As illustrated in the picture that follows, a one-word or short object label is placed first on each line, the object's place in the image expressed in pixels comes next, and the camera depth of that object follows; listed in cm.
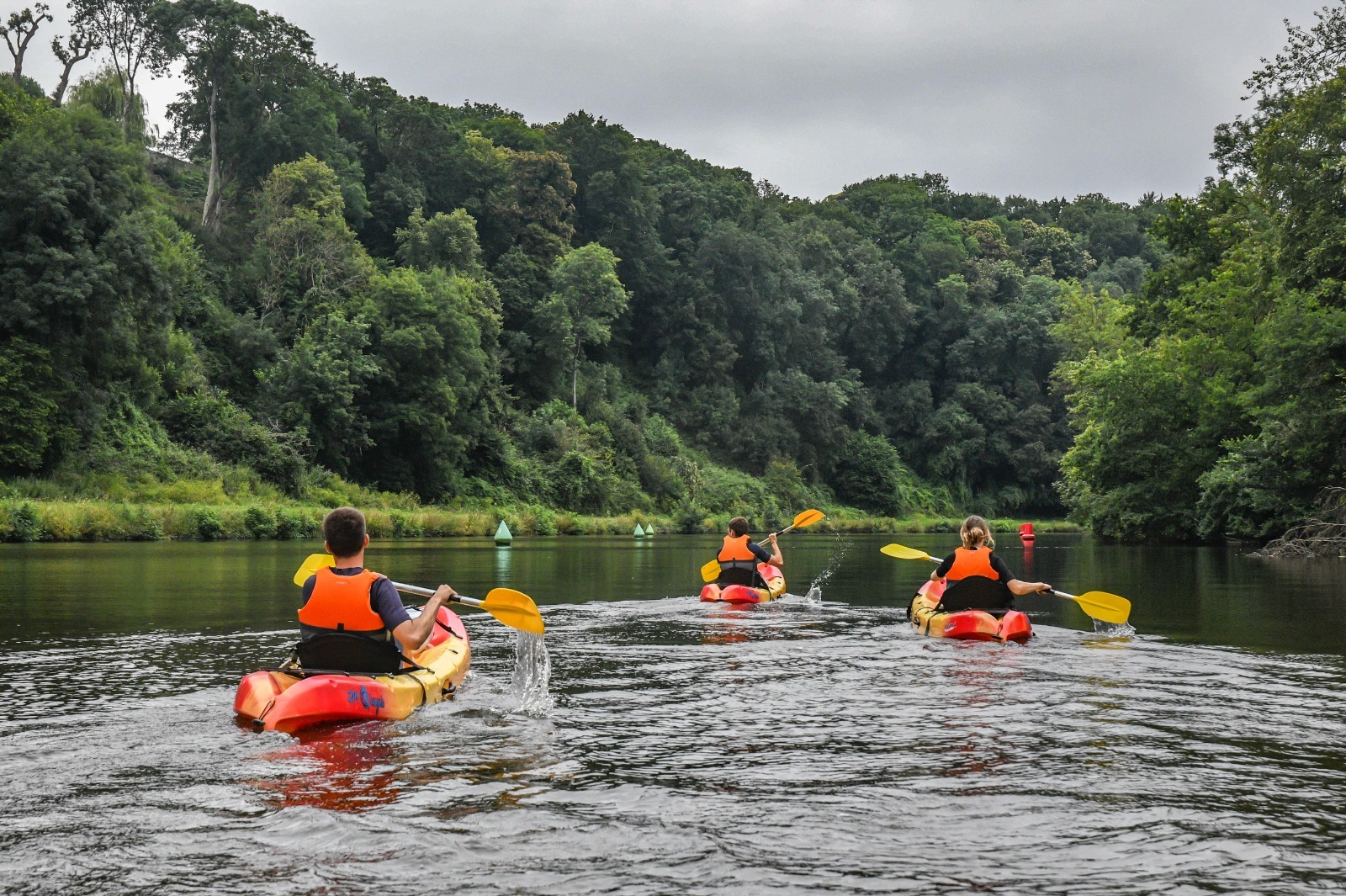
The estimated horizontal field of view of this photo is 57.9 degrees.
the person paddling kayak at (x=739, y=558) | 1534
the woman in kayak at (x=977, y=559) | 1107
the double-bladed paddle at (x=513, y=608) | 765
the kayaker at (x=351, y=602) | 688
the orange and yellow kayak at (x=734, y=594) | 1528
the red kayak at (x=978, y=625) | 1093
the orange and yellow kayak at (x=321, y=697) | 657
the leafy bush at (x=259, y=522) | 3366
